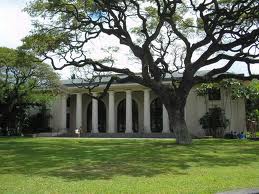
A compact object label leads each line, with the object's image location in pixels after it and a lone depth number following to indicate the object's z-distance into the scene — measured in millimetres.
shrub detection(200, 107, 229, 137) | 30082
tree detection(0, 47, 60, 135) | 28463
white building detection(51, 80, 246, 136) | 32843
